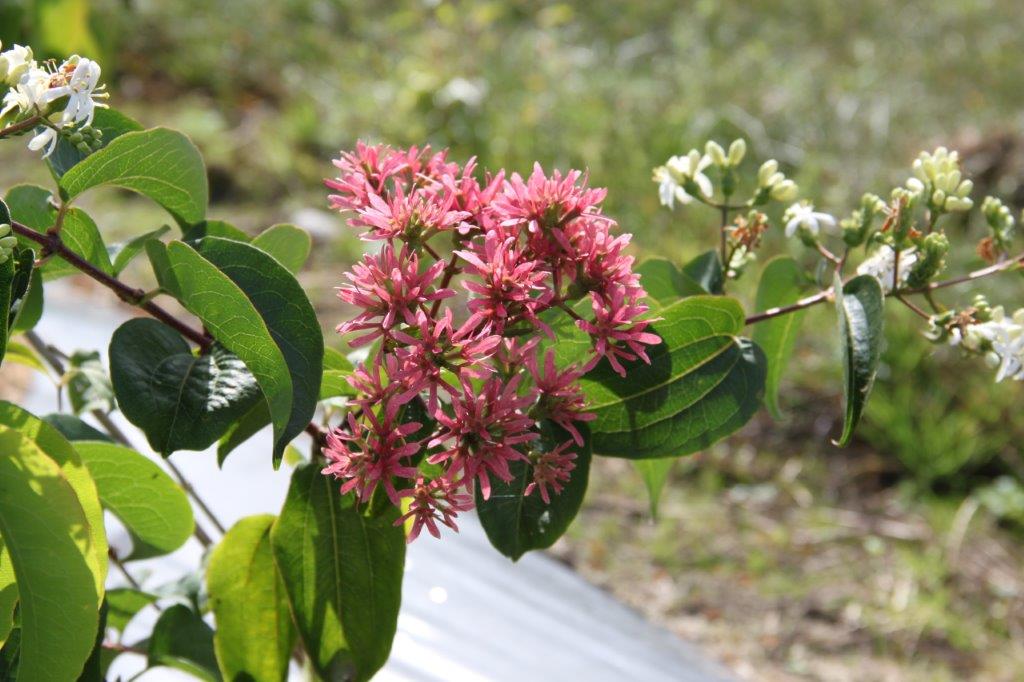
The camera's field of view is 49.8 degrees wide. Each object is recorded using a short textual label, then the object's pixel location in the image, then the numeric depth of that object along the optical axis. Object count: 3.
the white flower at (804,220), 0.71
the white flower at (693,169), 0.71
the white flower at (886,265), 0.65
